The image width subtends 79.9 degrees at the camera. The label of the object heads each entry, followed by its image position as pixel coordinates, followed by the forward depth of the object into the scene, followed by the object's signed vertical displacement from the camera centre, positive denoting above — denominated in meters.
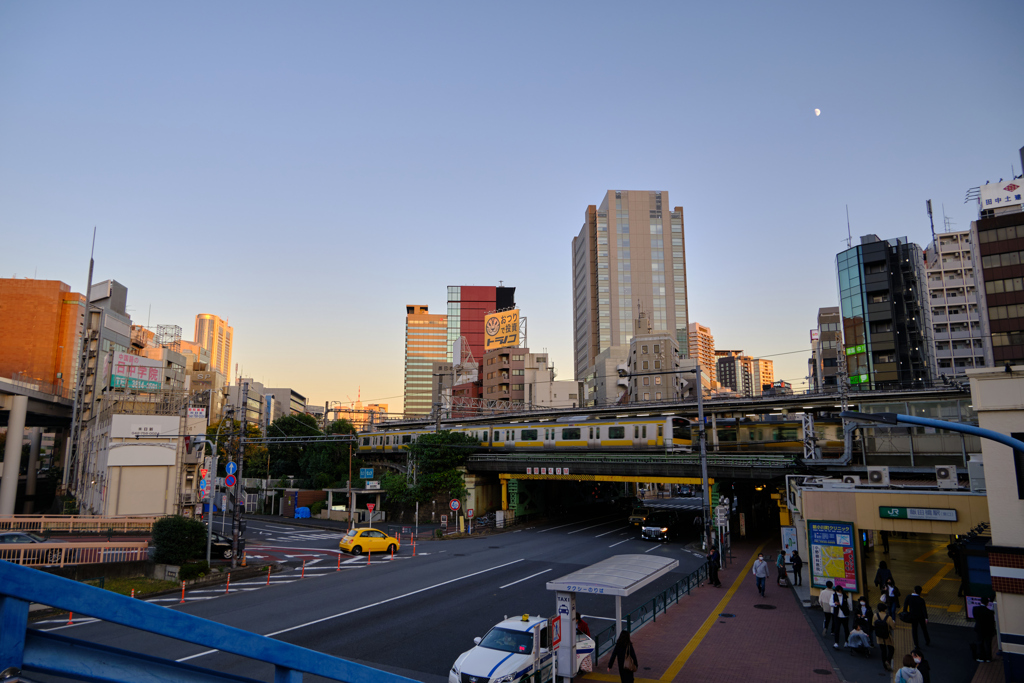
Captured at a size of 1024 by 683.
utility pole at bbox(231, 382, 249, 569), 29.40 -2.85
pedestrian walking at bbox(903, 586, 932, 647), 16.84 -4.43
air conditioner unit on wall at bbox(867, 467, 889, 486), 21.98 -1.08
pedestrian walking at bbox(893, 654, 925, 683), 11.76 -4.35
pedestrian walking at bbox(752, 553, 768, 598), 23.98 -4.90
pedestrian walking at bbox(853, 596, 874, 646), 17.02 -4.74
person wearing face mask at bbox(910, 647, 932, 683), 12.41 -4.57
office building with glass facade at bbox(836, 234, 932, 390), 76.94 +16.83
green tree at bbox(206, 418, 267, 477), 74.68 -1.14
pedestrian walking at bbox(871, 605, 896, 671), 15.70 -5.00
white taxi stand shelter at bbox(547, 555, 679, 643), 14.96 -3.39
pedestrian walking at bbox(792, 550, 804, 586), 25.67 -5.06
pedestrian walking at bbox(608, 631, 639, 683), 13.98 -4.85
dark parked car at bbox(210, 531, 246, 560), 32.33 -5.27
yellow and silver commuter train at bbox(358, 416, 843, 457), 44.66 +0.90
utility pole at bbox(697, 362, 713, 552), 31.11 -2.22
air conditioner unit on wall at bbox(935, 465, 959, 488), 20.42 -1.04
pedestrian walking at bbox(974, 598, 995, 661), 15.84 -4.73
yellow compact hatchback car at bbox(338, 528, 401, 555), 35.62 -5.51
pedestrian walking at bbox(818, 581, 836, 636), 18.41 -4.70
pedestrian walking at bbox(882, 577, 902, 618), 18.75 -4.58
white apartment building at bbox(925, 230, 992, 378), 83.50 +19.00
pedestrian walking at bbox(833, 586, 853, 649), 17.55 -4.79
